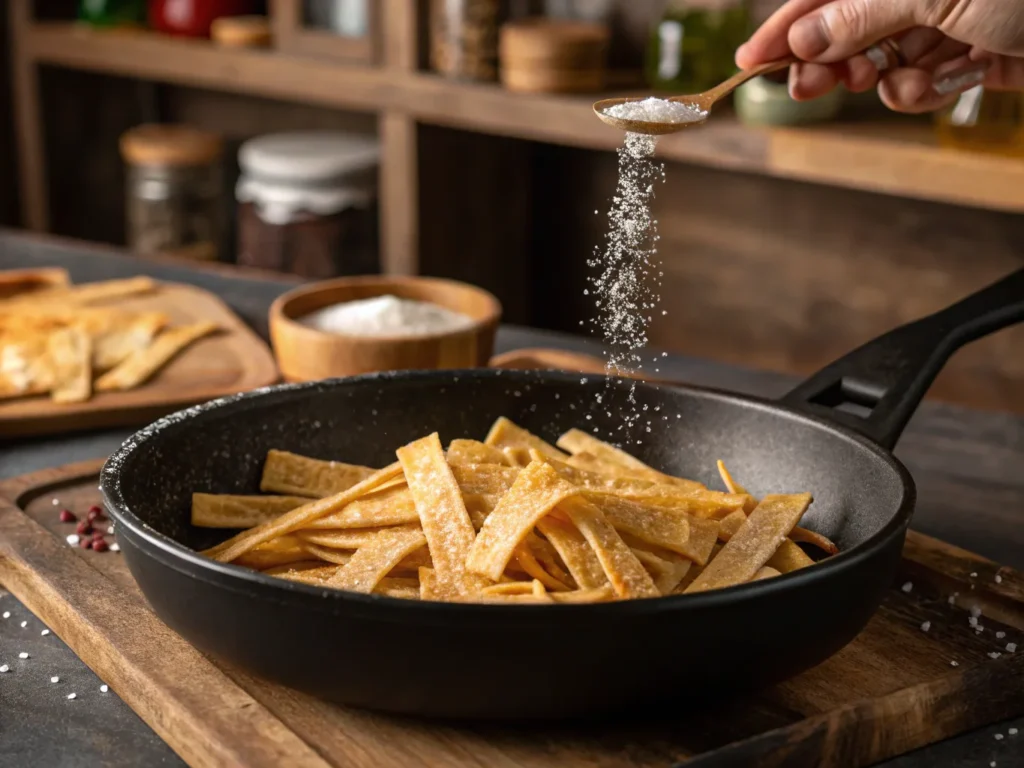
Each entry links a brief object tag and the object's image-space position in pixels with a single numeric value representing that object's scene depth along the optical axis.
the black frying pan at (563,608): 0.61
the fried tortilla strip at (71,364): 0.95
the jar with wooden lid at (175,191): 1.49
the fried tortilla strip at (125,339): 1.00
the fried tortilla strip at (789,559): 0.72
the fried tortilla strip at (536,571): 0.70
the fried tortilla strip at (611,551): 0.68
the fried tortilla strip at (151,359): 0.97
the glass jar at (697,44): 1.23
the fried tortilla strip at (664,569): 0.70
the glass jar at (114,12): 1.62
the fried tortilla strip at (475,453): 0.76
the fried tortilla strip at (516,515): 0.69
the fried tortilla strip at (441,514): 0.69
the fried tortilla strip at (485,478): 0.73
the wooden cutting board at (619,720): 0.66
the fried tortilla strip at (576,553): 0.69
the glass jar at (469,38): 1.33
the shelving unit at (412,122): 1.13
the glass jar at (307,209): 1.42
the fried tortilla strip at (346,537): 0.73
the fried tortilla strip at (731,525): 0.73
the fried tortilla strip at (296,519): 0.73
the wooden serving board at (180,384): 0.94
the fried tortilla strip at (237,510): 0.77
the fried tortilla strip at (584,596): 0.67
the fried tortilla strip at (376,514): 0.73
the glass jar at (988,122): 1.11
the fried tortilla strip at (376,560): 0.69
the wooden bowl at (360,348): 0.93
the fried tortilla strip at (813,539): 0.74
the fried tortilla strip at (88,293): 1.10
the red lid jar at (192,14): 1.55
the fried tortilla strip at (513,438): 0.81
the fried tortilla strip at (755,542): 0.70
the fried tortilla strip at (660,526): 0.71
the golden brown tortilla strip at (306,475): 0.79
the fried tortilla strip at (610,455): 0.79
